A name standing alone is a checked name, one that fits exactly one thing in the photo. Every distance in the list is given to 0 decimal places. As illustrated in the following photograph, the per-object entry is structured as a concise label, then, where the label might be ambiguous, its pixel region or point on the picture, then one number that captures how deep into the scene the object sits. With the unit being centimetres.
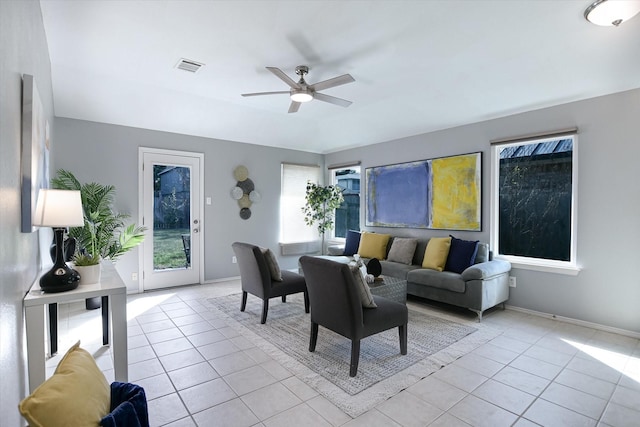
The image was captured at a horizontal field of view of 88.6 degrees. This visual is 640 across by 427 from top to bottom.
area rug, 236
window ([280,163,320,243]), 642
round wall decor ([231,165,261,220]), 575
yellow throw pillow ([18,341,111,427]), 87
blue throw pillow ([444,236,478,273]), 414
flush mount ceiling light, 220
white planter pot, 210
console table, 167
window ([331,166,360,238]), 644
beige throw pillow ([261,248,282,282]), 357
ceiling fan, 300
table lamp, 175
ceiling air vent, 335
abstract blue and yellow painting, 453
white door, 495
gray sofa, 367
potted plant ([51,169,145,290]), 369
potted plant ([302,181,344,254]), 636
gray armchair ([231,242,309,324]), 354
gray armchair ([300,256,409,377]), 248
